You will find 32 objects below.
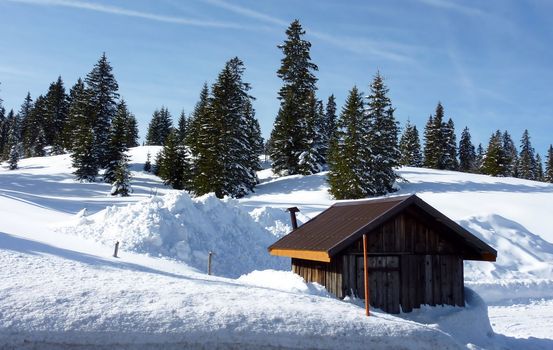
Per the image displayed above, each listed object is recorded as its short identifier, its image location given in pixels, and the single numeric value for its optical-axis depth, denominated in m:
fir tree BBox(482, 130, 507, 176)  59.94
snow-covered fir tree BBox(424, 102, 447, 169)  65.88
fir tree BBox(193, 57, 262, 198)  38.75
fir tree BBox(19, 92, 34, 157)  84.31
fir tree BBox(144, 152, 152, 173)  60.84
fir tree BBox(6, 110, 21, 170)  88.61
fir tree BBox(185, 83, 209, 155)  42.34
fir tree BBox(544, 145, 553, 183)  82.25
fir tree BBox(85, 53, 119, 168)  50.45
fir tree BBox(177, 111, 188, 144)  91.44
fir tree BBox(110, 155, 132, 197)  39.12
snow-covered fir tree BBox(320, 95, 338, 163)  76.48
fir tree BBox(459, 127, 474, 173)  90.88
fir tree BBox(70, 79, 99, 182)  46.94
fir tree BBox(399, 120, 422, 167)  73.88
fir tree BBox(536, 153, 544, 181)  103.71
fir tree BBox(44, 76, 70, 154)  80.19
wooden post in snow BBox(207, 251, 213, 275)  18.32
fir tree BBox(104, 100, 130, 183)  49.03
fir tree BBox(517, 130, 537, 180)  88.62
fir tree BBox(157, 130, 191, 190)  50.69
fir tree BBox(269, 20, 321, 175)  48.59
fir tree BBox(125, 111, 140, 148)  83.94
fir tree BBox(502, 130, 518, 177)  82.81
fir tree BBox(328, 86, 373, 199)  37.03
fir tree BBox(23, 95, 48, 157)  78.88
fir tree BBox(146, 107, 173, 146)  94.62
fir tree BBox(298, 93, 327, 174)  47.94
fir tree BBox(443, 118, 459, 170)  66.25
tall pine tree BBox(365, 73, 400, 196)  38.31
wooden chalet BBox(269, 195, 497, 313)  13.26
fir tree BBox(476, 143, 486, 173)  128.05
